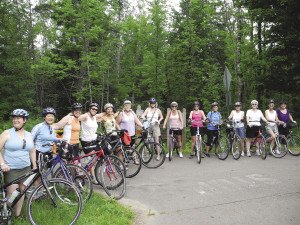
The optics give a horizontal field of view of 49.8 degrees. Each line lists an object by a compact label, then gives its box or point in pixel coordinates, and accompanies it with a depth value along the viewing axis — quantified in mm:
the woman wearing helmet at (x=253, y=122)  11508
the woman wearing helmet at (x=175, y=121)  11188
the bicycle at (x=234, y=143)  11359
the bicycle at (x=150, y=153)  9922
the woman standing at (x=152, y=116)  10977
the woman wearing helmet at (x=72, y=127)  7219
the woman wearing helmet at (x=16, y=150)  5332
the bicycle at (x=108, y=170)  7250
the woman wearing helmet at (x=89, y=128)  8000
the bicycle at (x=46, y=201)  5239
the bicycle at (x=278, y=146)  11516
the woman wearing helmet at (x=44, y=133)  6582
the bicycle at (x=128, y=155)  8648
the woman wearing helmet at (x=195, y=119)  11338
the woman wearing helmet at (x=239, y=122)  11586
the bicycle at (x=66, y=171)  6204
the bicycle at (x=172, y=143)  11102
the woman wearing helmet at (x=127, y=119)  9883
